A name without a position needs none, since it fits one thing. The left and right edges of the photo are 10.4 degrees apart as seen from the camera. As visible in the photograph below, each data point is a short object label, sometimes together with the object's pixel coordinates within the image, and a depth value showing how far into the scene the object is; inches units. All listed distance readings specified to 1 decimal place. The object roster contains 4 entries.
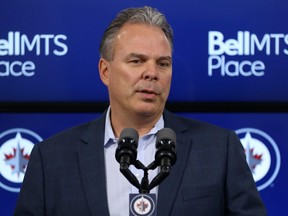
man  198.0
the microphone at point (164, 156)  154.0
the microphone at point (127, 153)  153.5
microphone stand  153.2
